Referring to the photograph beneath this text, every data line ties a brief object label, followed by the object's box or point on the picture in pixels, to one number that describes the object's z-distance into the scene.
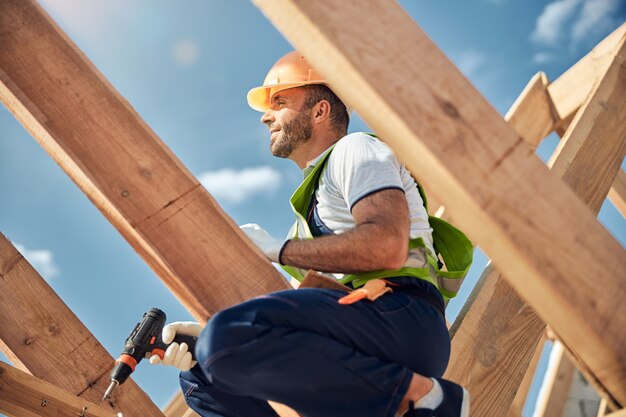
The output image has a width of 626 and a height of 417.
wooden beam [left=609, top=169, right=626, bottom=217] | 4.36
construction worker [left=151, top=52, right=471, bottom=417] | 1.55
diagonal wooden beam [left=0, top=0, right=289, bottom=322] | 1.67
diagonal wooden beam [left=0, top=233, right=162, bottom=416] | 2.75
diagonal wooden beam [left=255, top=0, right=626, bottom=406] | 1.25
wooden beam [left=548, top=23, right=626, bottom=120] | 2.99
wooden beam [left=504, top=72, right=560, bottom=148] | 3.51
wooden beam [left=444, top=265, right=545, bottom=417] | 2.33
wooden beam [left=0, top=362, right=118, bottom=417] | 2.27
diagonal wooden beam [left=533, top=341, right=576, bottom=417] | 5.44
